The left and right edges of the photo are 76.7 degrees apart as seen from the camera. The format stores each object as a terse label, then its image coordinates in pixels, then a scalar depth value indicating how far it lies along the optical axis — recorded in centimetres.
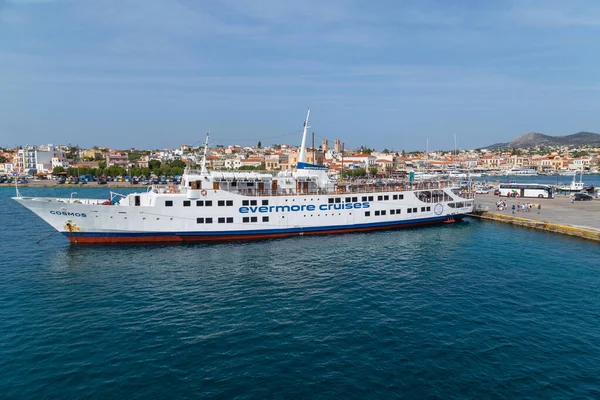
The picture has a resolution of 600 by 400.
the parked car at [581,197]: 6069
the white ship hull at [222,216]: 3350
